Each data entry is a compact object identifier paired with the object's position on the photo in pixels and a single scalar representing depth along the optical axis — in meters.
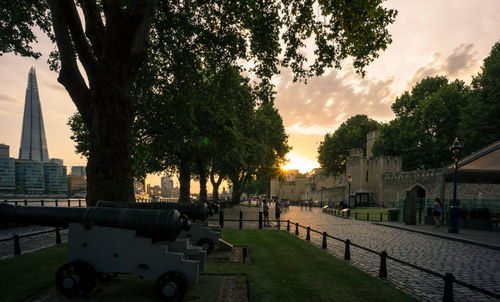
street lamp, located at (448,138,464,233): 13.34
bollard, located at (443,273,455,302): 4.25
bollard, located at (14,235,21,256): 6.92
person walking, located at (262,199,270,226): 16.17
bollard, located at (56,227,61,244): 8.59
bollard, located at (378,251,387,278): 6.01
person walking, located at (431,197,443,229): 15.59
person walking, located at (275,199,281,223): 17.95
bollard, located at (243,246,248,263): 6.61
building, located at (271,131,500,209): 14.05
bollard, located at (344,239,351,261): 7.42
